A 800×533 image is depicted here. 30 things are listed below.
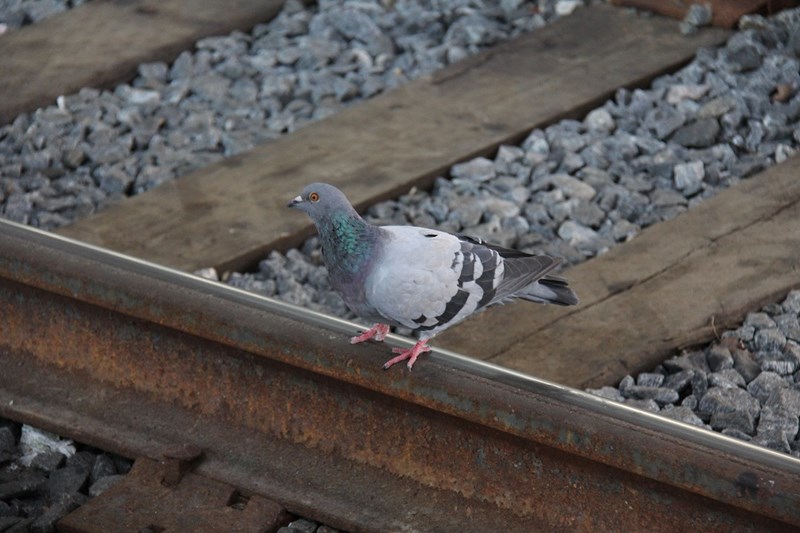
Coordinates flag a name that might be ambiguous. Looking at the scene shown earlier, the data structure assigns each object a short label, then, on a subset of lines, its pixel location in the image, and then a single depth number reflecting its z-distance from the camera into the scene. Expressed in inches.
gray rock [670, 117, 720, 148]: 457.7
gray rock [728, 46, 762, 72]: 496.7
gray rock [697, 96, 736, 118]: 470.0
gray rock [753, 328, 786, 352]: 344.5
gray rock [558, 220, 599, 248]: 407.2
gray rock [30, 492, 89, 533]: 281.6
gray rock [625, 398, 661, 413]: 318.3
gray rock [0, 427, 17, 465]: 309.9
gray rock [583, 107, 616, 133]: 472.1
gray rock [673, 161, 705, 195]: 435.5
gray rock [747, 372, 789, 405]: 322.7
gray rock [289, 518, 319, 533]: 282.8
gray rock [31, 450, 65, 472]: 305.7
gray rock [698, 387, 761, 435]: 309.6
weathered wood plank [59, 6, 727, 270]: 415.8
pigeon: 272.4
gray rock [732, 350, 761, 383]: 334.3
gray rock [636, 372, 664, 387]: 332.2
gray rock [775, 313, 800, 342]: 348.8
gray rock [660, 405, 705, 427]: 310.8
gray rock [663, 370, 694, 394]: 329.4
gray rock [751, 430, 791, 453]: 300.7
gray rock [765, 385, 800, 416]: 315.6
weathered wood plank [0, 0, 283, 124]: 514.6
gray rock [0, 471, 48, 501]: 293.4
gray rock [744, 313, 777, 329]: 353.1
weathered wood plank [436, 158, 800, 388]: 347.9
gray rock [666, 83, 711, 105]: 482.3
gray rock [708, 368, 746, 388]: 327.0
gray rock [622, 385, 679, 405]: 323.9
